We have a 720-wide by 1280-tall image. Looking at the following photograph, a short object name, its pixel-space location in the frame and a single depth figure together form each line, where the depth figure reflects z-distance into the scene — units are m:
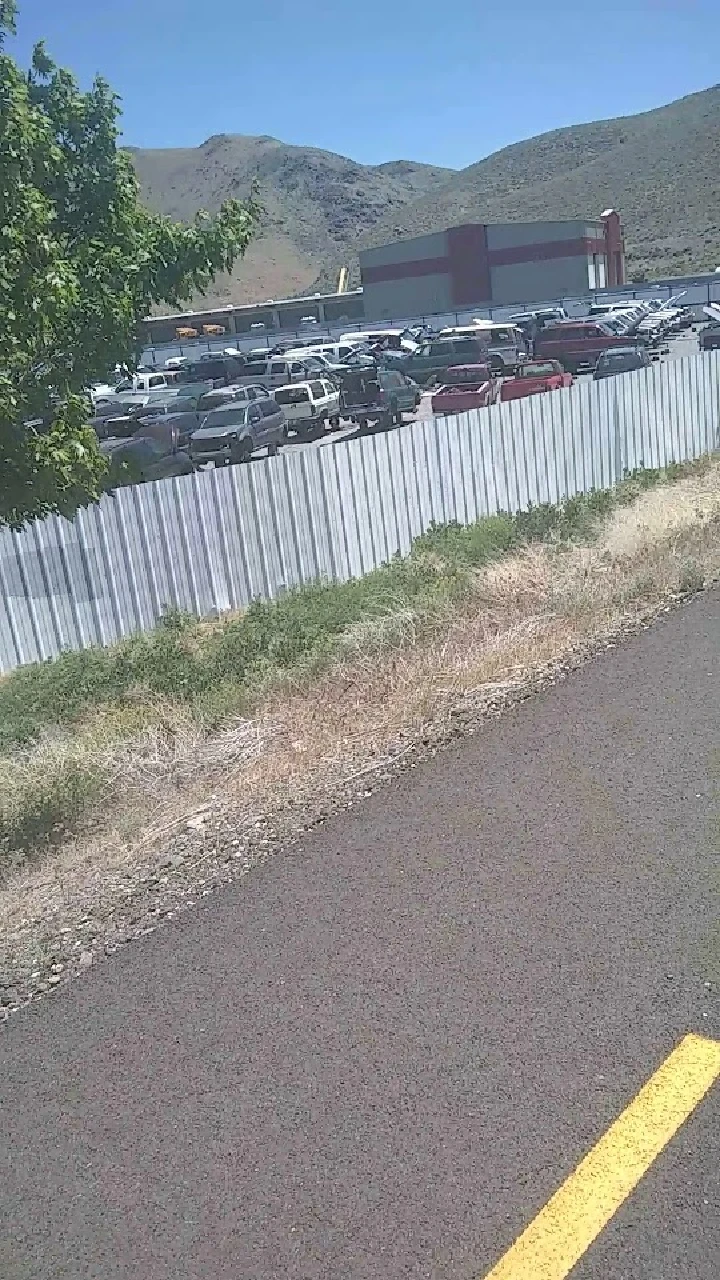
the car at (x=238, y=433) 27.03
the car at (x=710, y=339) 39.50
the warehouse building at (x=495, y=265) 82.12
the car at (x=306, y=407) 30.86
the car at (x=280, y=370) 41.00
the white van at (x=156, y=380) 49.91
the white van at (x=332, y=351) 49.61
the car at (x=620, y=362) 32.16
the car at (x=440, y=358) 40.84
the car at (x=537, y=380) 28.81
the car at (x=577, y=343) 40.31
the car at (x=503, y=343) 41.04
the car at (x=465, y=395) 30.03
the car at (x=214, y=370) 49.25
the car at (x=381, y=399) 32.16
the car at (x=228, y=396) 32.56
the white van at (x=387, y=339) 56.34
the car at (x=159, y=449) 22.67
